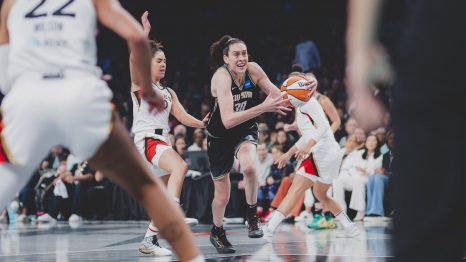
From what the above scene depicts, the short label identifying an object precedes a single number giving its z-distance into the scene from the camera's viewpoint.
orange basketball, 7.09
